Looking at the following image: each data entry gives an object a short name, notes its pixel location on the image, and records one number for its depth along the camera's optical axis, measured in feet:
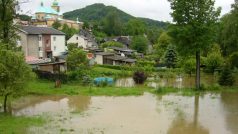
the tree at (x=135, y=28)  371.23
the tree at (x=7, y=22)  101.17
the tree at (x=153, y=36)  352.08
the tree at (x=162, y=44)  241.76
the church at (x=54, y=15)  367.13
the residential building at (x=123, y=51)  239.09
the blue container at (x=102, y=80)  117.59
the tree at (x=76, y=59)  147.13
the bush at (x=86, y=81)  118.24
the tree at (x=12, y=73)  71.51
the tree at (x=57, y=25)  312.05
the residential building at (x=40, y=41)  158.81
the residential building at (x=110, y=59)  195.42
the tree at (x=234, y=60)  139.54
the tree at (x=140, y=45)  274.98
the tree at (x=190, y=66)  154.30
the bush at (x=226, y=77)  115.03
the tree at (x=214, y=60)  157.38
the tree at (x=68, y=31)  288.47
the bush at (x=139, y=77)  126.93
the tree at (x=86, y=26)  368.81
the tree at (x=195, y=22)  105.81
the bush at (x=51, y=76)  119.75
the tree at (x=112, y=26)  370.84
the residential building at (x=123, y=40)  305.86
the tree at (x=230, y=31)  128.32
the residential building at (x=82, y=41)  243.40
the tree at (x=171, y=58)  187.83
